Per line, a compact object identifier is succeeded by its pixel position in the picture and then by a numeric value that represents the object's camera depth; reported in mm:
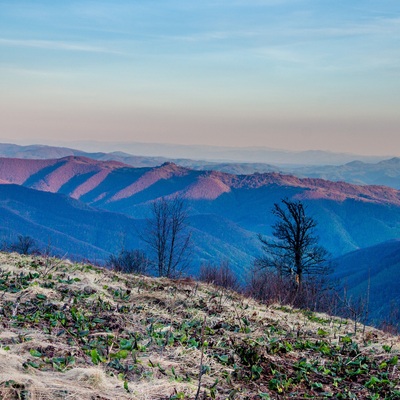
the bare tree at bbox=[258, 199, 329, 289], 29516
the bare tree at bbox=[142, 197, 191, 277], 37538
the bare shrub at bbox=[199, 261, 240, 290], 26778
